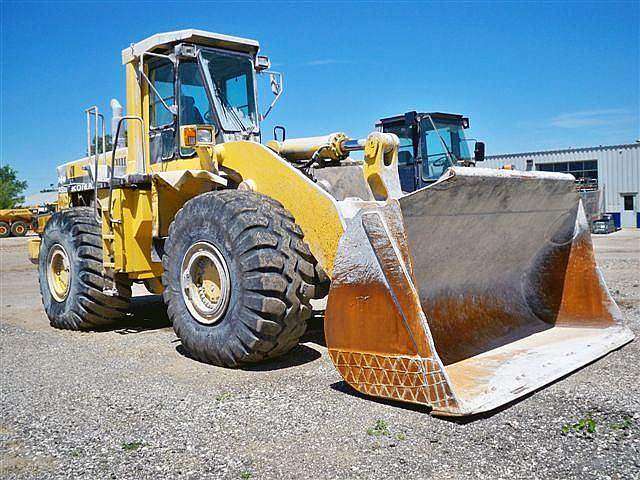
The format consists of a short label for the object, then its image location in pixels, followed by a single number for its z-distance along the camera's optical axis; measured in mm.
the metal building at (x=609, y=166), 33469
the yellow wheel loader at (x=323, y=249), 4031
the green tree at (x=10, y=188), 55472
